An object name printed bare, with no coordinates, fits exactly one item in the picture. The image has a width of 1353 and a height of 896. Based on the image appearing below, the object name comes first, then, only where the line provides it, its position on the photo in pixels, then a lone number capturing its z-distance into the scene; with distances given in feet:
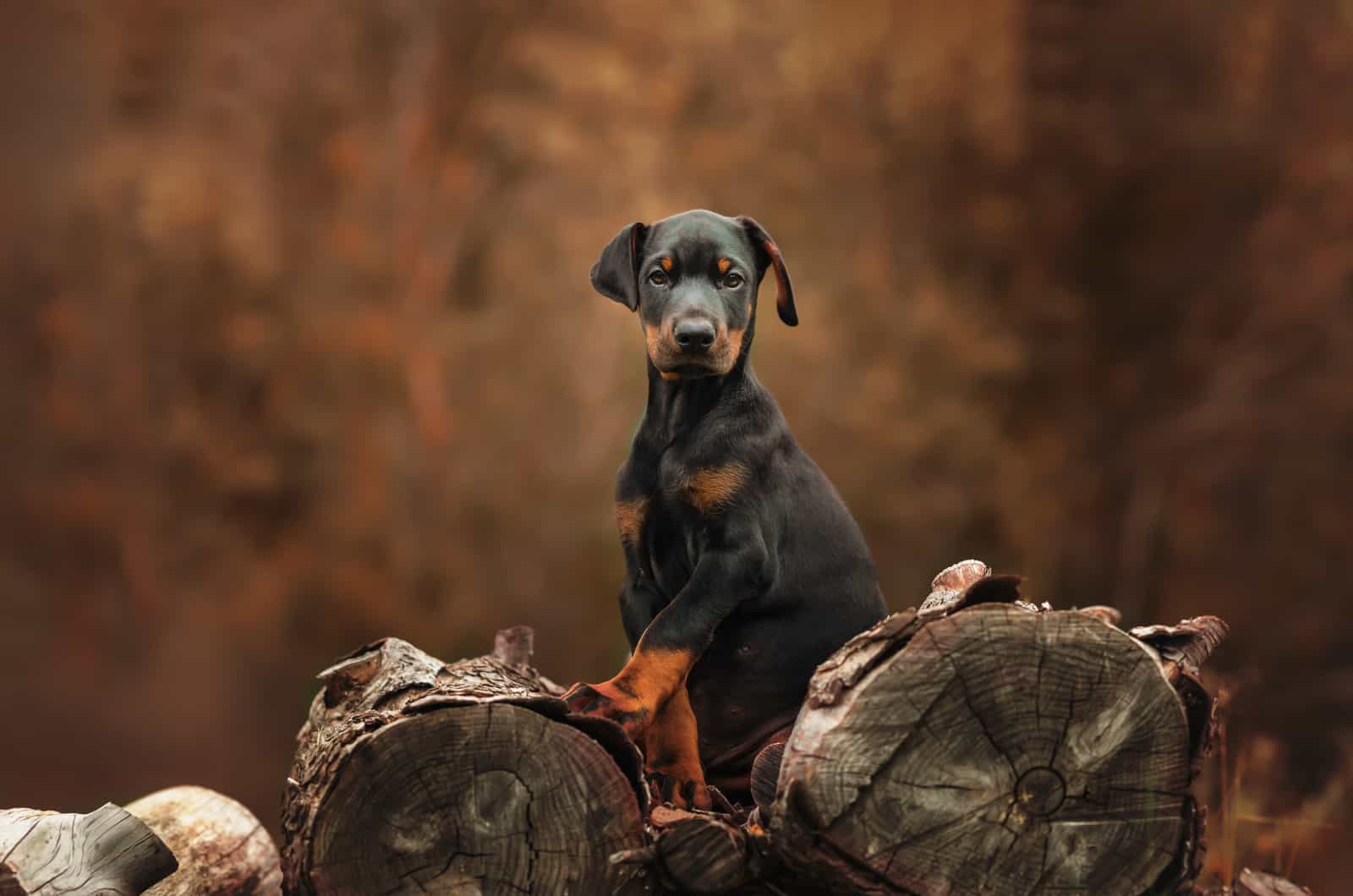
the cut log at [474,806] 16.81
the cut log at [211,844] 26.99
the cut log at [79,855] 19.45
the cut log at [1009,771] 16.83
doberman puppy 20.43
